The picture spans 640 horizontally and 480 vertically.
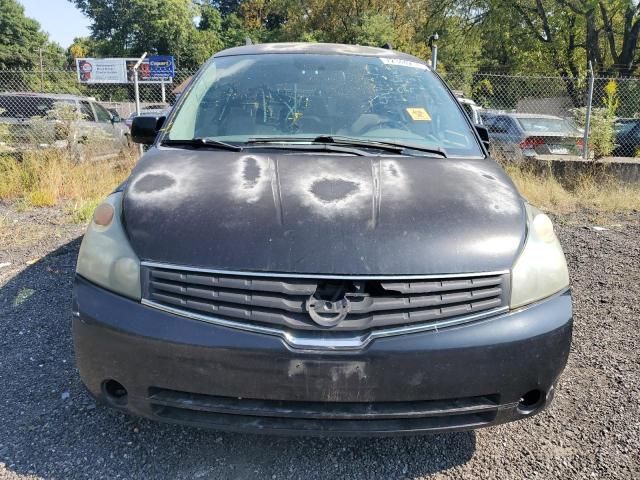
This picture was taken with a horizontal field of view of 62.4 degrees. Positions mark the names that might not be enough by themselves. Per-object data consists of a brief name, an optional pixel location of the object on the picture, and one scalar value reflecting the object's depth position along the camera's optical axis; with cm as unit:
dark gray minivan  190
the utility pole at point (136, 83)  939
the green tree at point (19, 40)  4125
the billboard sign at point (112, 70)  1482
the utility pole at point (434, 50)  884
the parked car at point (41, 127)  820
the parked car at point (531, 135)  1006
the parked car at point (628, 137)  1119
